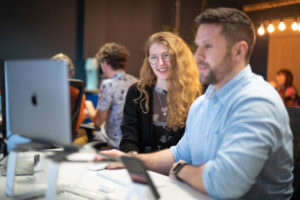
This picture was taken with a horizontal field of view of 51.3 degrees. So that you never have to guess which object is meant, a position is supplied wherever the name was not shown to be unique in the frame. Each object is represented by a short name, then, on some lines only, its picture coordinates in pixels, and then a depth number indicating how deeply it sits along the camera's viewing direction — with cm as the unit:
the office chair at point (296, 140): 144
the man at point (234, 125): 109
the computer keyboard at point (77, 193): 123
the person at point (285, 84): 616
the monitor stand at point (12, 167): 118
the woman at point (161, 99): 209
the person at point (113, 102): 305
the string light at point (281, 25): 532
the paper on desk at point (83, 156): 167
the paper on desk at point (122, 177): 137
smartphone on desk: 100
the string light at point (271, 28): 577
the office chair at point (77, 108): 240
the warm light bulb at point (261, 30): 599
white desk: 125
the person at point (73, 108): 247
